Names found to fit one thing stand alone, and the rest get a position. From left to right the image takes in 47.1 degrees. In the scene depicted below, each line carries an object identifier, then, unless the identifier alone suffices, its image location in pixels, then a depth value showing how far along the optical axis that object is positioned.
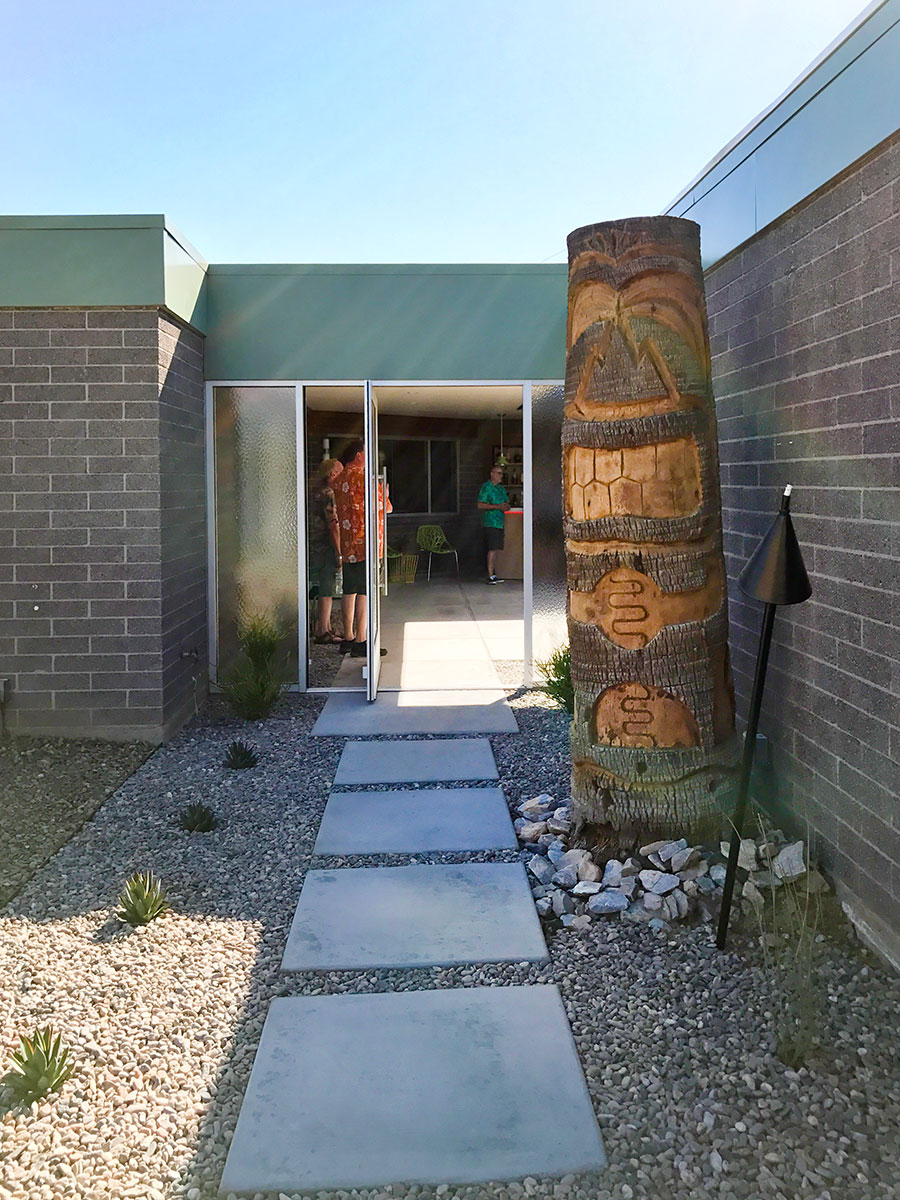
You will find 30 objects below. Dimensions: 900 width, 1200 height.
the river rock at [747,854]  3.78
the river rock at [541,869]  4.02
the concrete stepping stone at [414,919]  3.38
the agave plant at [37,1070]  2.59
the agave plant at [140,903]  3.69
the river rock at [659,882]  3.69
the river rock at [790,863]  3.67
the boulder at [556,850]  4.17
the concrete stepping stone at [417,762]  5.55
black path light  3.10
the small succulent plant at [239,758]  5.78
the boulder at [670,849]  3.87
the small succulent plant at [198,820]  4.71
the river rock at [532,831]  4.50
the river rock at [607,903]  3.65
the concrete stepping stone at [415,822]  4.48
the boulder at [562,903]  3.74
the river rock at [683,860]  3.81
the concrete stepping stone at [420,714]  6.68
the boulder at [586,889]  3.78
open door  7.19
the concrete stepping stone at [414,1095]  2.31
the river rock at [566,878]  3.90
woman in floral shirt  8.55
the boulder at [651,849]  3.95
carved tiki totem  3.91
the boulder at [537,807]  4.82
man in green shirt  14.58
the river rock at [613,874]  3.82
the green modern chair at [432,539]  16.02
